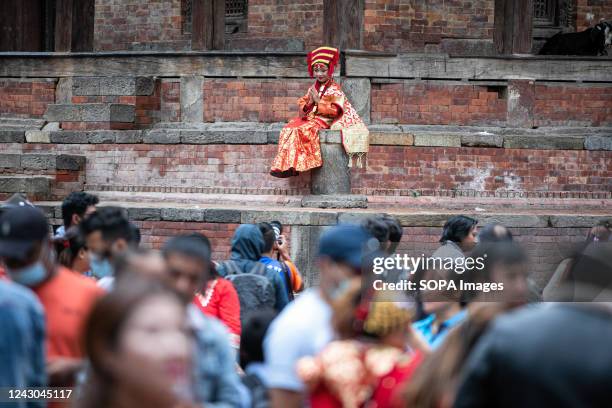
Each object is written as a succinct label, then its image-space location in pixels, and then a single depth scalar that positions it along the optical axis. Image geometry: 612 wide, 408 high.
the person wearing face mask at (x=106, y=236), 11.28
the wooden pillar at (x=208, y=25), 37.40
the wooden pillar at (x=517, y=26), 35.32
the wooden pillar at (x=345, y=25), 33.41
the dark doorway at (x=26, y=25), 44.19
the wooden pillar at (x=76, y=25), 37.80
